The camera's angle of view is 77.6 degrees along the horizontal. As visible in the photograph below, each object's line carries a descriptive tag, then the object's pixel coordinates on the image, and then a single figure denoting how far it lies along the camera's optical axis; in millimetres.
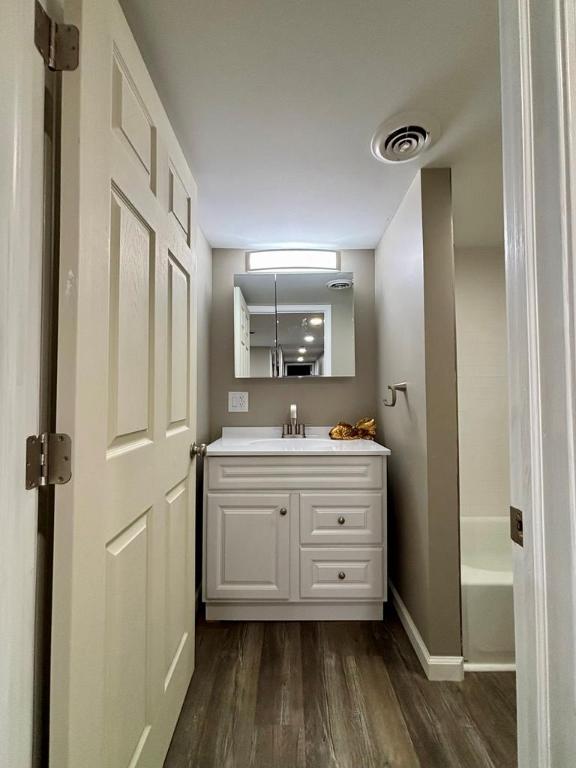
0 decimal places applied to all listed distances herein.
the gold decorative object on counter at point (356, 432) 2252
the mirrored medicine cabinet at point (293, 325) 2391
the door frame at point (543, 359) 452
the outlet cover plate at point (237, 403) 2408
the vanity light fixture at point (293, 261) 2346
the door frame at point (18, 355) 526
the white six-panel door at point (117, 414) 616
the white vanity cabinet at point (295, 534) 1747
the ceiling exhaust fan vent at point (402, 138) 1264
